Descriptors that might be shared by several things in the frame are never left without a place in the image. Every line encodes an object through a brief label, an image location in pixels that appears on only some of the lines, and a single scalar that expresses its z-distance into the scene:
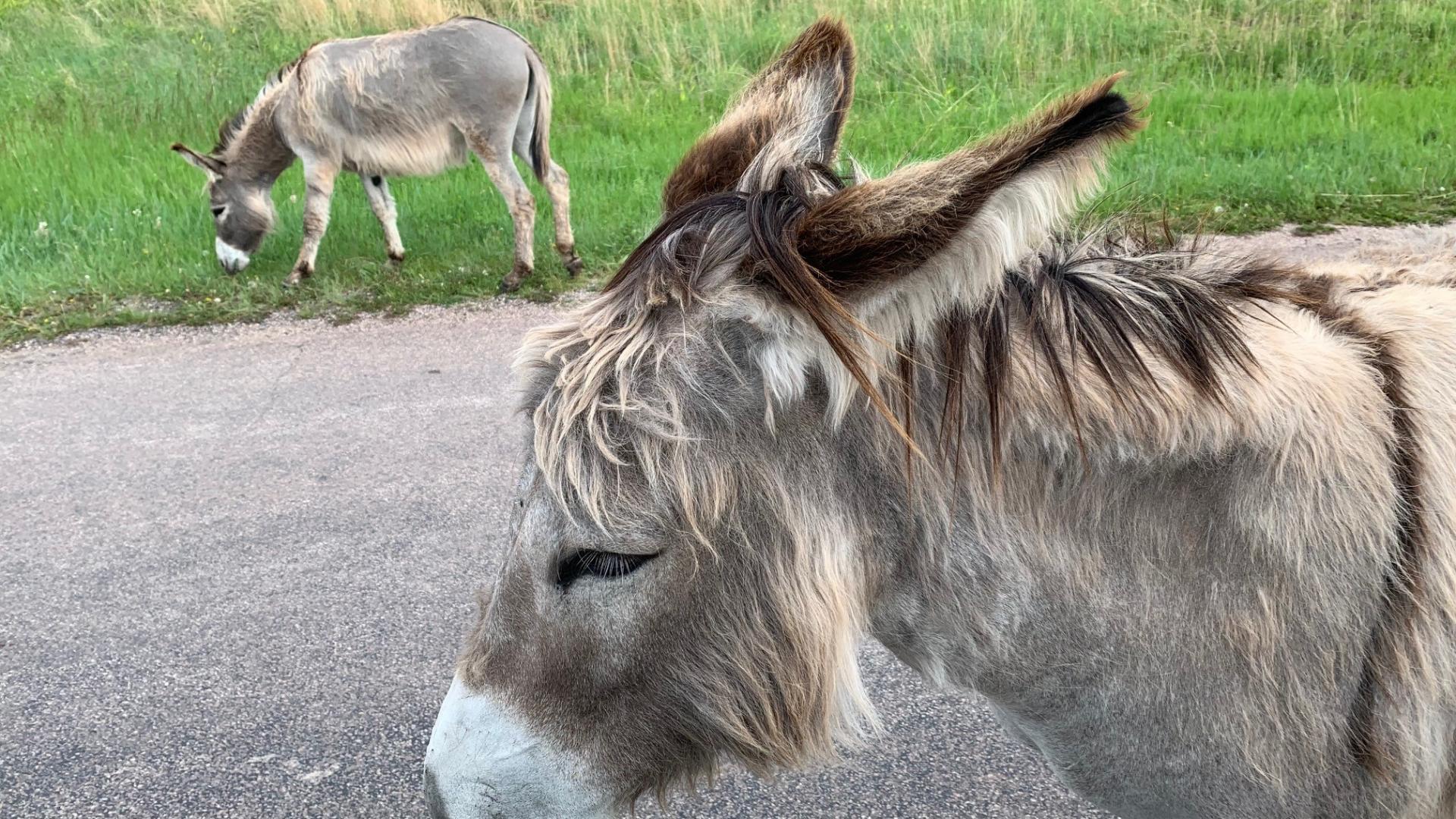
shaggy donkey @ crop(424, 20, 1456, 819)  1.50
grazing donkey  8.23
